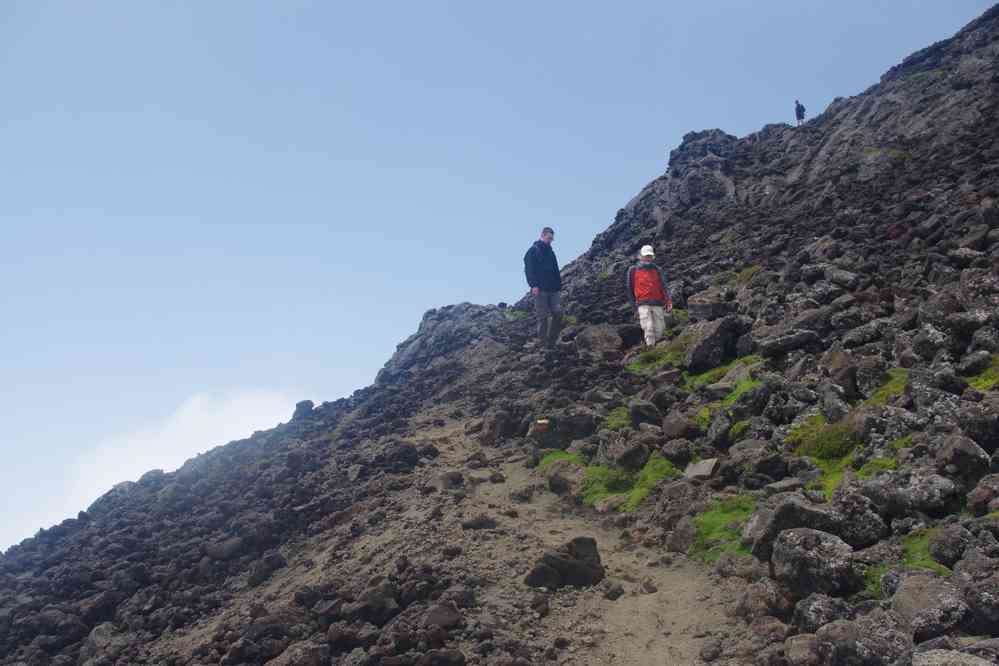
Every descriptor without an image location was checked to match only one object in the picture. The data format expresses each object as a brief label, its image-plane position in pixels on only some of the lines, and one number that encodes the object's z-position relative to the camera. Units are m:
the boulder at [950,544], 8.04
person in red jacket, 22.77
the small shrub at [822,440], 11.73
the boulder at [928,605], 6.90
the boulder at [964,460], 9.19
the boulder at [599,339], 24.25
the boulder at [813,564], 8.45
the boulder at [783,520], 9.41
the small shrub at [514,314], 36.07
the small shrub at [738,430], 13.91
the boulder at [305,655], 9.63
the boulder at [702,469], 12.87
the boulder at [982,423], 9.56
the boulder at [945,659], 5.88
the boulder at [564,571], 10.88
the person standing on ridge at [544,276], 25.25
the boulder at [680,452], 14.13
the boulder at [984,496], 8.60
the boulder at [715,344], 18.62
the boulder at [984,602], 6.62
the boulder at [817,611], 7.91
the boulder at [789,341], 16.28
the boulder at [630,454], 14.75
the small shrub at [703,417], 15.09
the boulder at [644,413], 16.41
